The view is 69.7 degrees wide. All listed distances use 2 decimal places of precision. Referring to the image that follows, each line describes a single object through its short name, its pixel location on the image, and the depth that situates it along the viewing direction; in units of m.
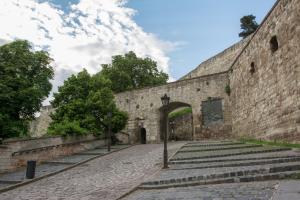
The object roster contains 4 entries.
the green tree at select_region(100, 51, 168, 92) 25.25
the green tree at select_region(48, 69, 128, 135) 14.28
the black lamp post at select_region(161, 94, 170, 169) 7.50
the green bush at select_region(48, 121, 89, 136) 12.60
